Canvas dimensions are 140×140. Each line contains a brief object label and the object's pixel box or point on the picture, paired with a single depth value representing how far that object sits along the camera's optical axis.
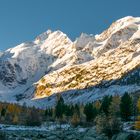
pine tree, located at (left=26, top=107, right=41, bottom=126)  187.00
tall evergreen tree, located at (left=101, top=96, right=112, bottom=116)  180.30
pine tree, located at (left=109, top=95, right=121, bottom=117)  167.01
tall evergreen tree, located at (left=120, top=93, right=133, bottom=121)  157.88
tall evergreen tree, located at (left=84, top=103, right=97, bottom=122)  181.62
